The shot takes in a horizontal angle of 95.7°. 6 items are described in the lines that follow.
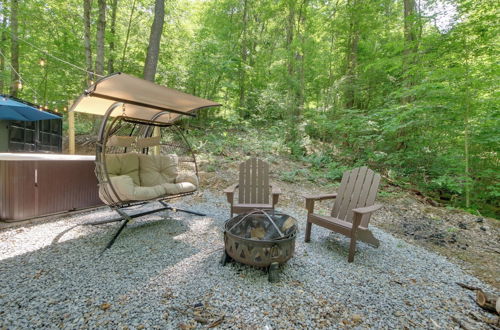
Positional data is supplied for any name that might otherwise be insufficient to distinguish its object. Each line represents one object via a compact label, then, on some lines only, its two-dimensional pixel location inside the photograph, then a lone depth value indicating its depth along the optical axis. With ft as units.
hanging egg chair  8.23
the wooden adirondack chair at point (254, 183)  10.55
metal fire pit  6.12
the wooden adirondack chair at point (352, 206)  7.45
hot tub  8.83
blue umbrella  14.07
